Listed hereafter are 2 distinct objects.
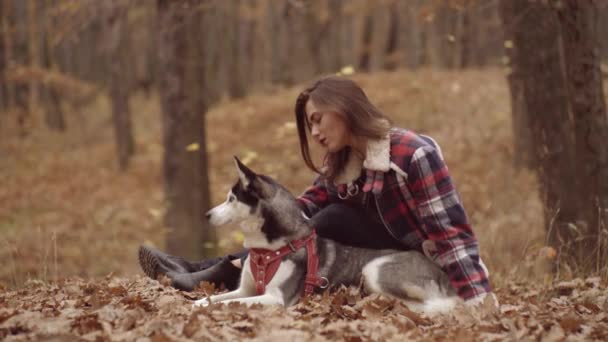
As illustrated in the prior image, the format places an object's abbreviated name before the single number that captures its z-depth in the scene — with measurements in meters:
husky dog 5.11
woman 5.14
